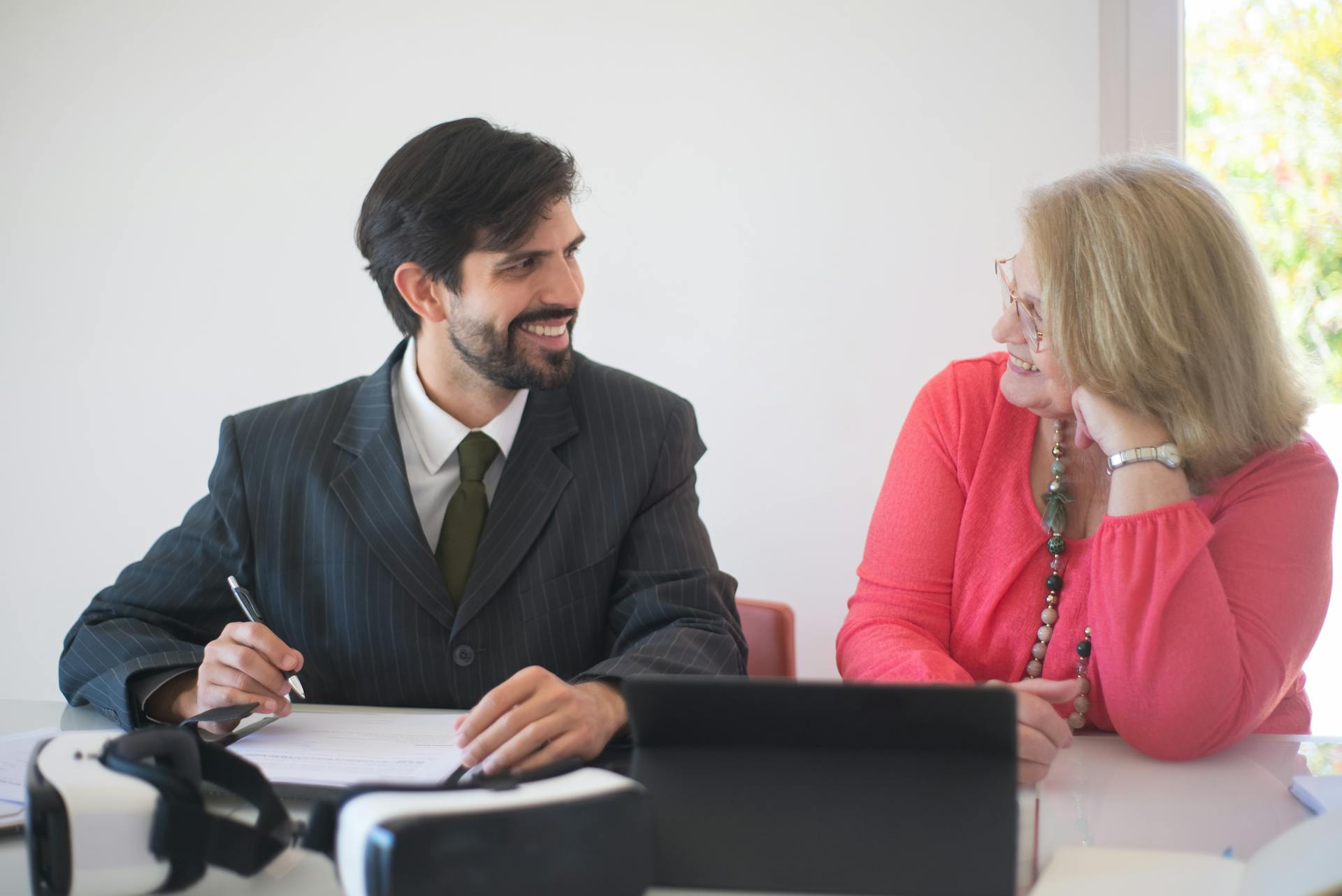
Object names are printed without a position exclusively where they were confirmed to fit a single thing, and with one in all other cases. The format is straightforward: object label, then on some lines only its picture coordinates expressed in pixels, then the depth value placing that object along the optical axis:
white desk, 0.90
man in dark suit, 1.50
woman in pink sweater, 1.31
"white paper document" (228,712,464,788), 1.08
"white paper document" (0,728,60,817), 1.04
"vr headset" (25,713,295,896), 0.82
